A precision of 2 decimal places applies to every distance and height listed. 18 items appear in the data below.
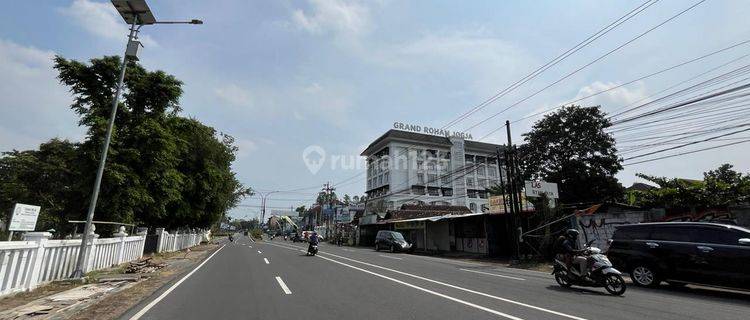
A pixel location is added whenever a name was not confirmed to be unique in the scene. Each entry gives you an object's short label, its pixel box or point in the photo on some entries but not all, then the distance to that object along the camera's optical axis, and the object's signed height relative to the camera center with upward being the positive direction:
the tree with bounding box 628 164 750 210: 18.81 +2.86
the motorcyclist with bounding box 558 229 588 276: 10.64 -0.07
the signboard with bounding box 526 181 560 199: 28.29 +4.27
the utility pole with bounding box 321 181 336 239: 71.57 +8.93
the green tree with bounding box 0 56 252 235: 19.17 +4.68
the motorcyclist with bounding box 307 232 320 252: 24.67 +0.36
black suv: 10.09 -0.03
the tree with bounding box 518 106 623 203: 40.91 +9.62
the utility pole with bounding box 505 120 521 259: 24.48 +3.92
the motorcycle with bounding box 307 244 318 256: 24.49 -0.18
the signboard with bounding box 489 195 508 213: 32.50 +3.52
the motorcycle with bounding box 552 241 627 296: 9.80 -0.62
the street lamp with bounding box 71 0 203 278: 11.88 +6.08
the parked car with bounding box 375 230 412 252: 34.88 +0.45
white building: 79.75 +15.86
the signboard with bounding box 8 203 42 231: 9.82 +0.58
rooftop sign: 77.21 +22.58
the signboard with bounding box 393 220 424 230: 40.44 +2.32
